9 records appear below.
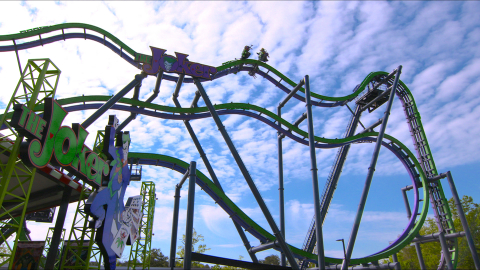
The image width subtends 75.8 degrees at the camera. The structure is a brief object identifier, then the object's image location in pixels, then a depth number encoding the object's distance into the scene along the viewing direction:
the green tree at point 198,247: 34.78
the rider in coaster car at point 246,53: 15.48
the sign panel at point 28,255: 12.78
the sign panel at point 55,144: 7.81
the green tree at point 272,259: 59.93
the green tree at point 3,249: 37.60
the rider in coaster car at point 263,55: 16.12
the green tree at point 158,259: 37.64
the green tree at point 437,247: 21.55
